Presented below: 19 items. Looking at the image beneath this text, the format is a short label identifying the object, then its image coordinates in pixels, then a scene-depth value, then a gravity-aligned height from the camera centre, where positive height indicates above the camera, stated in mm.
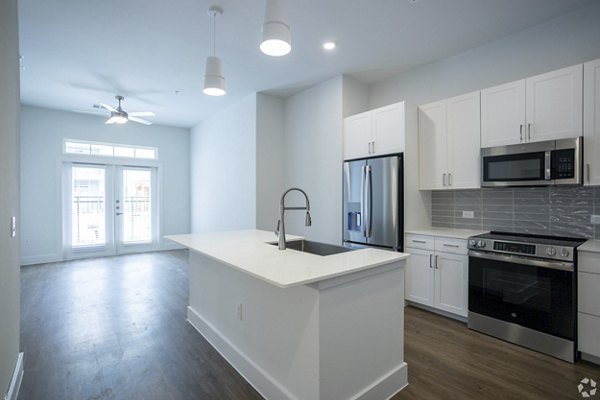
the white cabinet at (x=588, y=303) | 2199 -806
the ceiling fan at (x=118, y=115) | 4609 +1284
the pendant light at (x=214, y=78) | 2561 +1032
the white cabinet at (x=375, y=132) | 3436 +794
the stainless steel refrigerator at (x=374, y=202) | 3402 -73
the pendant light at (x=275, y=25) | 1808 +1051
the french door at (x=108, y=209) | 6121 -268
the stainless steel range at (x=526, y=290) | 2303 -805
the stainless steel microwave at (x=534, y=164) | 2469 +290
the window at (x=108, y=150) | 6090 +1045
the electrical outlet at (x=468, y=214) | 3457 -213
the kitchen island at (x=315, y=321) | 1617 -783
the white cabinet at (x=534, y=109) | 2506 +799
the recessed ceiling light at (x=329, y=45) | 3314 +1712
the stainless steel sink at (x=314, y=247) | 2461 -447
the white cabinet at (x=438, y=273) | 2975 -818
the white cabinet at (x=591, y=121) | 2387 +609
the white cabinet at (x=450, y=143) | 3146 +591
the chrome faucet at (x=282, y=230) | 2230 -252
